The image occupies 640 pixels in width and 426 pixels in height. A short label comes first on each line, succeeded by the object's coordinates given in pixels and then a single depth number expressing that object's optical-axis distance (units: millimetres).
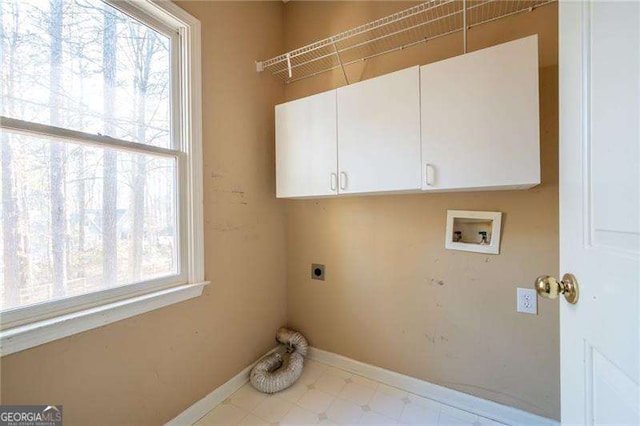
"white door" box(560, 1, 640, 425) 448
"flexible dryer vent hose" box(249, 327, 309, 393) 1557
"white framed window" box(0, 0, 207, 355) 889
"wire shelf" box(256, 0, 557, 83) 1301
